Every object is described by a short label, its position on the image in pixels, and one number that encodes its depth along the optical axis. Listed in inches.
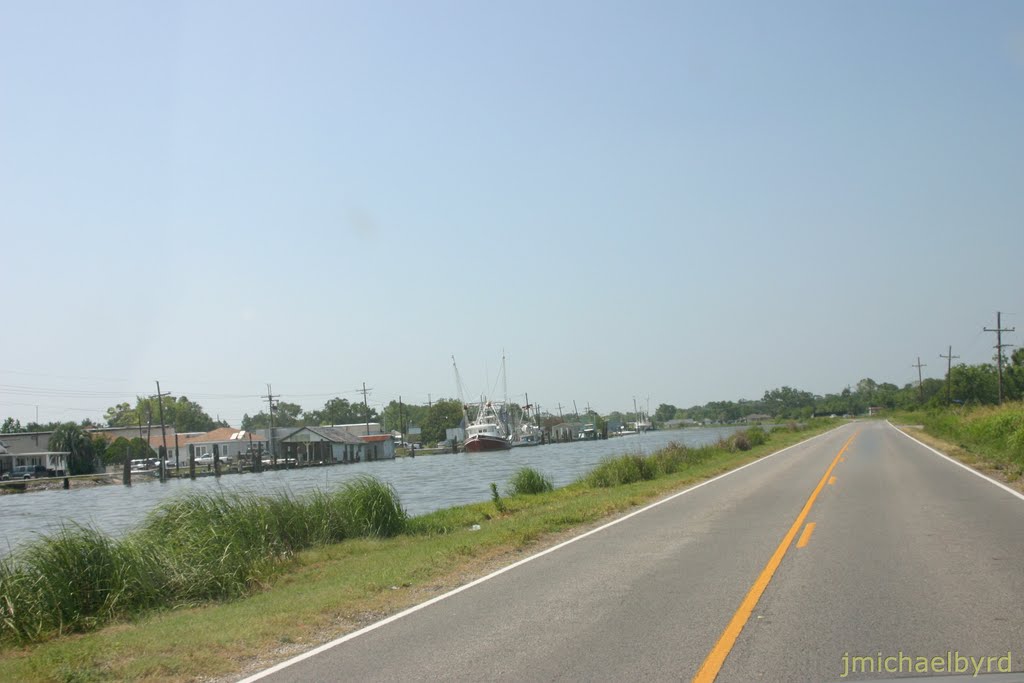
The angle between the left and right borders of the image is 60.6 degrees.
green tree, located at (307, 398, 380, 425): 7726.4
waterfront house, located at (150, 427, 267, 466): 4644.4
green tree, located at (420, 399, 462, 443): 6579.7
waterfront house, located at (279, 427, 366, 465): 4018.2
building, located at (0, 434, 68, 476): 3190.9
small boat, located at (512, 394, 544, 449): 5664.4
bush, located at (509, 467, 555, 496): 1274.9
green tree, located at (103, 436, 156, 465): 3862.9
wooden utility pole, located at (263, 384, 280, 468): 4441.9
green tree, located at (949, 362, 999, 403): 3806.6
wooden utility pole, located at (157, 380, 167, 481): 3026.6
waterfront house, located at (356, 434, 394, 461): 4483.3
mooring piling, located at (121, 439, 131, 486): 2849.4
